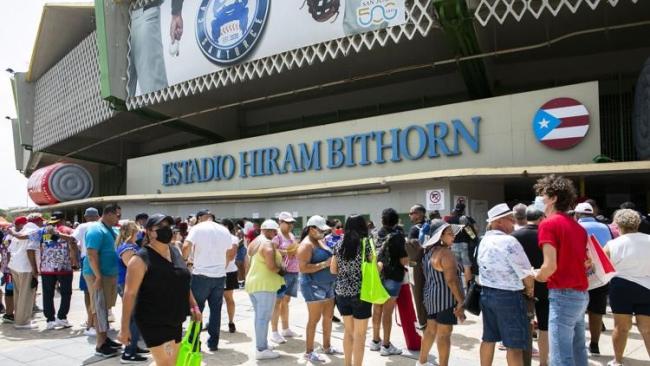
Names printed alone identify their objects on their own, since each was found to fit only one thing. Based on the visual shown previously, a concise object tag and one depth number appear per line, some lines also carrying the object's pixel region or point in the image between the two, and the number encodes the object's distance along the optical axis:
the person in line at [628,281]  5.20
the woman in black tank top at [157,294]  3.86
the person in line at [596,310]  5.87
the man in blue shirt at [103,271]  6.38
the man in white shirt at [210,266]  6.36
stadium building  12.14
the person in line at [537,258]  5.04
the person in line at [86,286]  7.45
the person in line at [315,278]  5.80
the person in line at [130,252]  5.94
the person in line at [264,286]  6.07
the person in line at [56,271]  7.86
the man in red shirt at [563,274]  4.07
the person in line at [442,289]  4.96
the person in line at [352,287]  5.07
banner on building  13.98
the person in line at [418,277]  6.00
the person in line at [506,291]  4.35
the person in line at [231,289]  7.48
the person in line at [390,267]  5.79
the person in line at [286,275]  6.79
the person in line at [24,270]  8.10
